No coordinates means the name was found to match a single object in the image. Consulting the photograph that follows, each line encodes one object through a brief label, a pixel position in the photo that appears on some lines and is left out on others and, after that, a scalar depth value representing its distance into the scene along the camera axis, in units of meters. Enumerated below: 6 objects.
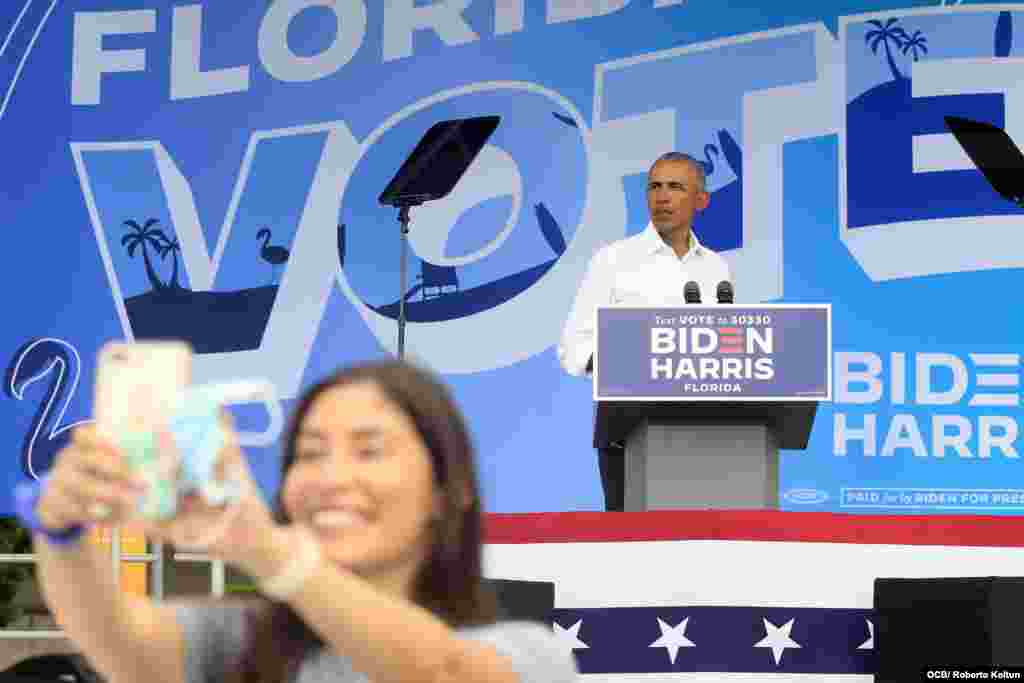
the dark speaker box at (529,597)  8.48
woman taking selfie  2.27
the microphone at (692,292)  9.29
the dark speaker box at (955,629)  8.34
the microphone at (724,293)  9.37
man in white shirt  10.30
